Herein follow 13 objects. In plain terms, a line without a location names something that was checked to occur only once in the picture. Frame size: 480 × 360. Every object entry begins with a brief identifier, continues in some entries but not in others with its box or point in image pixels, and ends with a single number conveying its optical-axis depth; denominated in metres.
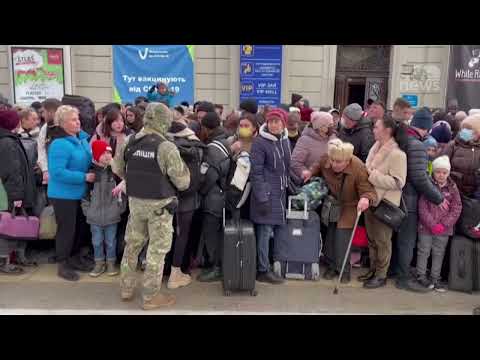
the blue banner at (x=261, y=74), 11.15
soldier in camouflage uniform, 3.89
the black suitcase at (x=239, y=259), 4.36
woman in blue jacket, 4.48
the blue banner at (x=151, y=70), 11.20
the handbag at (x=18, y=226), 4.73
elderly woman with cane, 4.57
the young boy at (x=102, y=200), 4.67
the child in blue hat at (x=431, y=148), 4.88
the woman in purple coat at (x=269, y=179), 4.57
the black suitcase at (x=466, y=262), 4.62
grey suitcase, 4.84
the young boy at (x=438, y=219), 4.58
